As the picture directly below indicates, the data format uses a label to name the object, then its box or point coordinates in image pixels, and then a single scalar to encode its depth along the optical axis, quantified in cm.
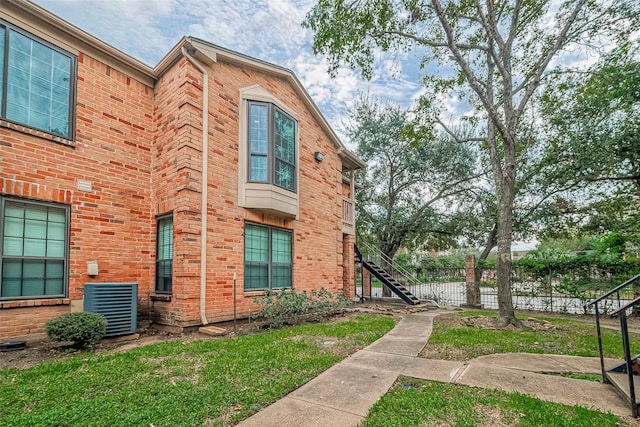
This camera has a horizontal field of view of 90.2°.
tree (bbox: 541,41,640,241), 961
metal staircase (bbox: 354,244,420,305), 1269
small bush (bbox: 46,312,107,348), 483
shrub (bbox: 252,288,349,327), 732
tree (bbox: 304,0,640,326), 791
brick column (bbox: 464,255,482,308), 1287
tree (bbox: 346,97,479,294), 1566
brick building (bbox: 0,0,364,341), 548
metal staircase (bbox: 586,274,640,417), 284
